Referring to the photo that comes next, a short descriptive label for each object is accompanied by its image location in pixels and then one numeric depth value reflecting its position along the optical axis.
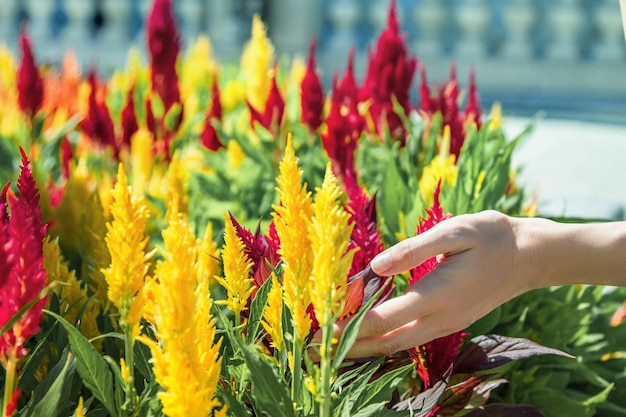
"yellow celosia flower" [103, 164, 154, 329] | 1.10
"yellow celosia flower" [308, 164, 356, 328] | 1.02
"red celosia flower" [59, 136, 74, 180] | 2.65
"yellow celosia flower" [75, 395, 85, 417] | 1.03
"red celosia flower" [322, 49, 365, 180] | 2.52
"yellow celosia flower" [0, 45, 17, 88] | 4.54
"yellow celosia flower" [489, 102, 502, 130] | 2.98
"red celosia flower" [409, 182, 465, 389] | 1.44
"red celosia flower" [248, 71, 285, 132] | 2.88
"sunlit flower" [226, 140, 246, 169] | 3.00
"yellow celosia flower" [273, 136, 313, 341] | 1.13
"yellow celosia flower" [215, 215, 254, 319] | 1.18
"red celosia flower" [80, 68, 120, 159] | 3.01
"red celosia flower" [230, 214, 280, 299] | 1.35
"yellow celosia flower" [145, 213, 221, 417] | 0.96
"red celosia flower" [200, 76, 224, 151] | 3.21
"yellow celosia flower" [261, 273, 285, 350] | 1.17
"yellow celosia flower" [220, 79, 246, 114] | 4.43
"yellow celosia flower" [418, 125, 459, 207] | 2.19
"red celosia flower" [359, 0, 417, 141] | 2.82
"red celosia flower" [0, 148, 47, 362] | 1.02
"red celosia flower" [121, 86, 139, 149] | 3.07
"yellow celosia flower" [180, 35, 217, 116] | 4.51
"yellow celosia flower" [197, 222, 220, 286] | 1.58
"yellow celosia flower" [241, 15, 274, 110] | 3.19
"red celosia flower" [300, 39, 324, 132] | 2.80
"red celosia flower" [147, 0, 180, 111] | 3.35
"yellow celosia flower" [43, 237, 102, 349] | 1.42
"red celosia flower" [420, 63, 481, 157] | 2.87
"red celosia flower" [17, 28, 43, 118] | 2.89
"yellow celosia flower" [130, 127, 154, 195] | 2.85
